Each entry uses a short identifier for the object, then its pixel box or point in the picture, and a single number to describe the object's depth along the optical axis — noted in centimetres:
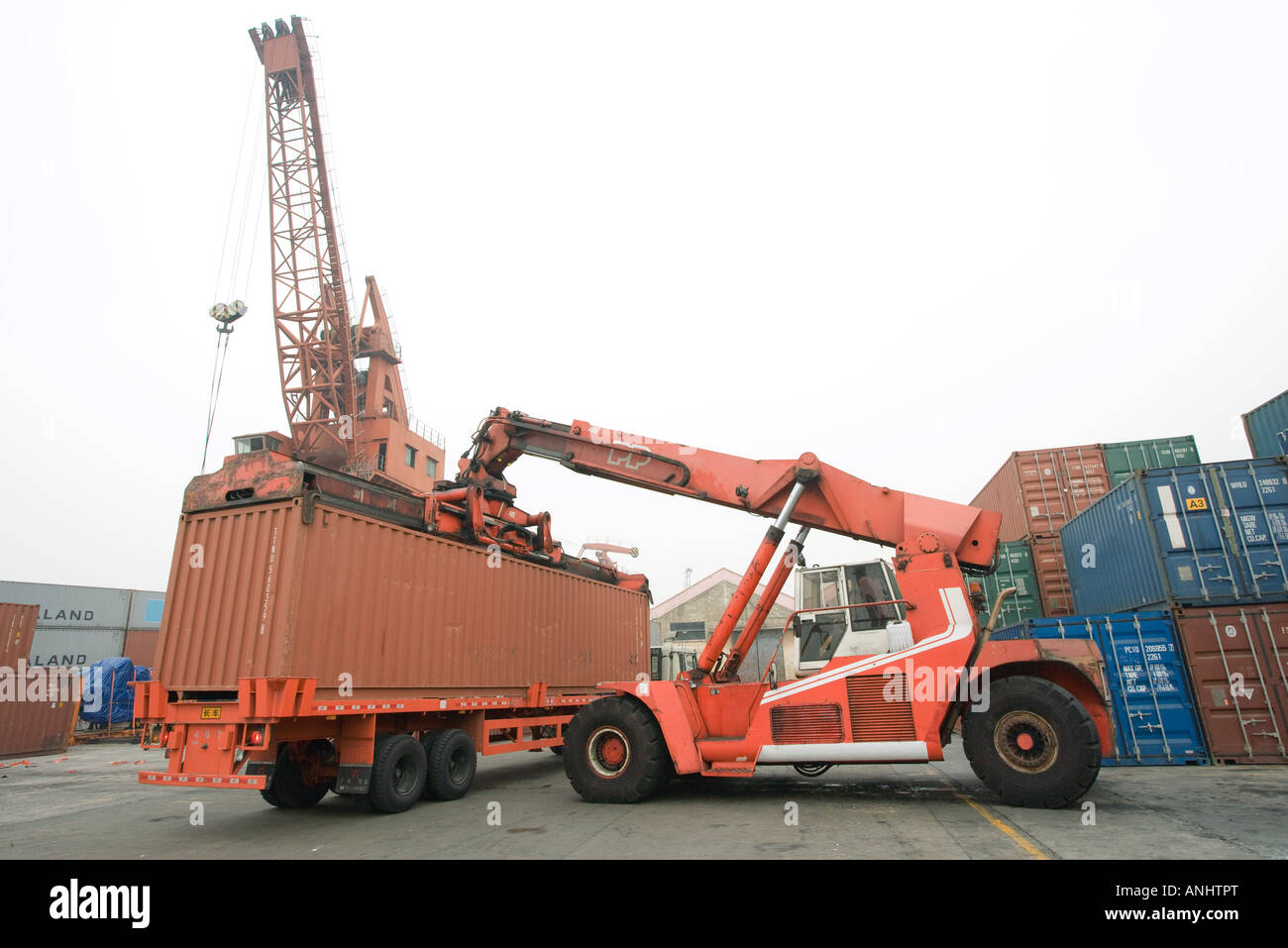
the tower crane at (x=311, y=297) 2881
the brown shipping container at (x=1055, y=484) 1533
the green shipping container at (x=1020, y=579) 1495
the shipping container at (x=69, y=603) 2375
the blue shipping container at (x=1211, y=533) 956
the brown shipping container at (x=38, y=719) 1560
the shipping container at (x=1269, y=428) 1213
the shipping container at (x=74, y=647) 2289
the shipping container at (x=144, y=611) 2586
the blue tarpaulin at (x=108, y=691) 2000
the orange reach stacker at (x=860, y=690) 664
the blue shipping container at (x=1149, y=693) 959
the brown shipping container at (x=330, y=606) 709
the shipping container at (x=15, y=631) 1524
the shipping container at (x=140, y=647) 2516
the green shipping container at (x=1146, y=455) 1460
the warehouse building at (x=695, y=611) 3962
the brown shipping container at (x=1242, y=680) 913
